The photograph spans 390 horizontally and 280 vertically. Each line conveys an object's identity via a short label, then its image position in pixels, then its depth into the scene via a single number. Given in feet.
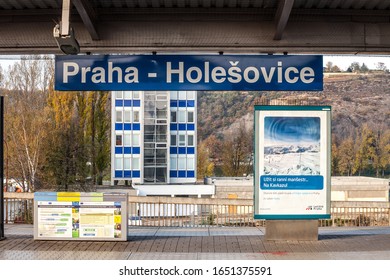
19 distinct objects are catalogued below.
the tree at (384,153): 244.22
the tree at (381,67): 365.32
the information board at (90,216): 37.60
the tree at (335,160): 226.91
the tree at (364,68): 358.27
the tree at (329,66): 365.08
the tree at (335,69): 366.33
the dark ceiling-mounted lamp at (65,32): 28.63
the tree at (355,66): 361.10
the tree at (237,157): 196.95
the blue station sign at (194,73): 35.88
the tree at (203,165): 215.72
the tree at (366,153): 239.71
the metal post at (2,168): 38.34
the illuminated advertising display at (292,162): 38.04
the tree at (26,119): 127.85
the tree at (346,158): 237.86
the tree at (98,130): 137.59
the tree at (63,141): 115.85
